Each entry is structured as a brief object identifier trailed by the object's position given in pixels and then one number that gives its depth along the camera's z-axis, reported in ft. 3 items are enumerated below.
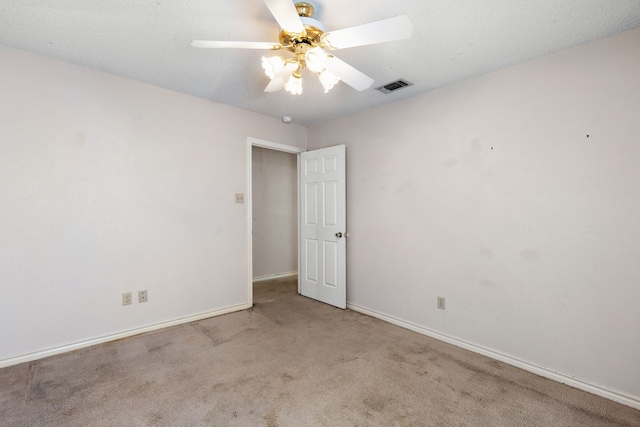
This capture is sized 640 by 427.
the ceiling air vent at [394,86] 9.00
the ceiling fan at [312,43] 4.70
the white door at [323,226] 12.07
